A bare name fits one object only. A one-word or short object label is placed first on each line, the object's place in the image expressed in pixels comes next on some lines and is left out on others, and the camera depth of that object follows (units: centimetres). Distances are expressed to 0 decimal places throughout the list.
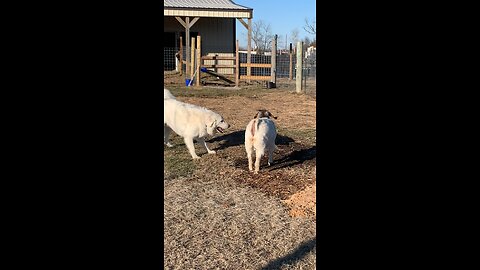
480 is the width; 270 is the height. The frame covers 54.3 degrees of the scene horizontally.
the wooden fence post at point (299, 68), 1600
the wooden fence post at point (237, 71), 1786
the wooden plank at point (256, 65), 1894
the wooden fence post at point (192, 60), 1883
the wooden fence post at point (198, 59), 1762
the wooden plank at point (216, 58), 1882
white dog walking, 680
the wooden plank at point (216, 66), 1955
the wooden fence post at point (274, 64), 1817
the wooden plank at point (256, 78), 1912
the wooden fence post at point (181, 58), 1965
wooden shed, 2166
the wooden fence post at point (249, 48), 1944
